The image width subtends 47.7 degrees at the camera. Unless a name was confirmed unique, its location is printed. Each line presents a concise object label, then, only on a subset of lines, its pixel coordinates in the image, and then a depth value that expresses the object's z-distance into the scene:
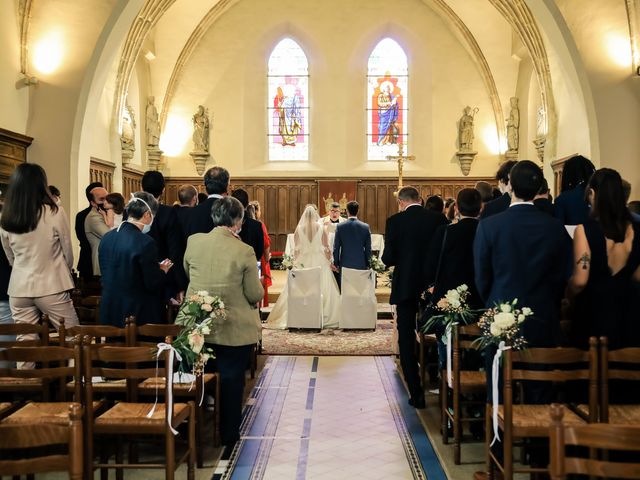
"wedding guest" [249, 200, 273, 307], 9.93
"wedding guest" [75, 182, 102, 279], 7.55
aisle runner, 4.91
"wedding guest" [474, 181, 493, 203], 6.66
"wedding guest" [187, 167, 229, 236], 6.02
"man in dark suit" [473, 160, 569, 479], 4.11
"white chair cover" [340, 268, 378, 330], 10.36
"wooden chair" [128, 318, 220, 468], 4.63
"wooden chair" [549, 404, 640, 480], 2.35
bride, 11.02
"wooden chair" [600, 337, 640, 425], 3.74
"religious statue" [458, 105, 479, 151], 20.25
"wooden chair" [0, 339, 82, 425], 3.87
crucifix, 18.94
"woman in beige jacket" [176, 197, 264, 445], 4.96
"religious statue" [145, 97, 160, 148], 19.75
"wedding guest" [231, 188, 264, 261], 6.60
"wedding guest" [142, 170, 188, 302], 6.17
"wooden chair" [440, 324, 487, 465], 4.90
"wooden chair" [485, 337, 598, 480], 3.68
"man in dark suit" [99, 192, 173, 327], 5.13
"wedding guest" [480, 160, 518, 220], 5.70
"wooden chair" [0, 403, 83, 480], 2.52
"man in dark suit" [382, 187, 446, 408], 6.52
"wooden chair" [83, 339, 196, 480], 3.90
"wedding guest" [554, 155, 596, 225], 5.38
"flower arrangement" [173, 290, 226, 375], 4.38
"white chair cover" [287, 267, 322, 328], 10.49
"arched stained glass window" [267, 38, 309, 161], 21.09
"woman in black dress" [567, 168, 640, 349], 4.17
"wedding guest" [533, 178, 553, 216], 5.52
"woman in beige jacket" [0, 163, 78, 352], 5.31
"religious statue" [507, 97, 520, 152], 19.91
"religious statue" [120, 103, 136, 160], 17.75
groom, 10.31
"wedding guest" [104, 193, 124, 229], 7.13
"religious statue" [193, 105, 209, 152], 20.33
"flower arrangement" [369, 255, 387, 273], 10.65
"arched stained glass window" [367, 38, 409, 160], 21.06
